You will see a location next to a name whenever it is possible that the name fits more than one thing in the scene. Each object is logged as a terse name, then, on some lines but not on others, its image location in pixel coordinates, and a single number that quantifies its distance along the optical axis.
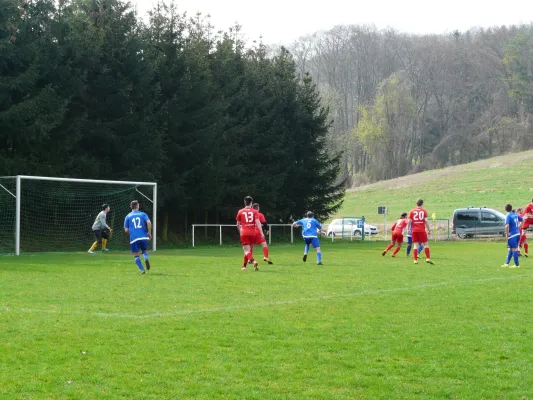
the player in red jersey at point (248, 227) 21.33
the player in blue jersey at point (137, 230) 19.33
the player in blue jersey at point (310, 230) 23.83
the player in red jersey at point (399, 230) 28.62
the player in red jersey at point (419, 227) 24.83
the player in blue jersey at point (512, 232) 22.72
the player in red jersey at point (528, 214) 29.73
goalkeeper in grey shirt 29.98
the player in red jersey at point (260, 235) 21.45
